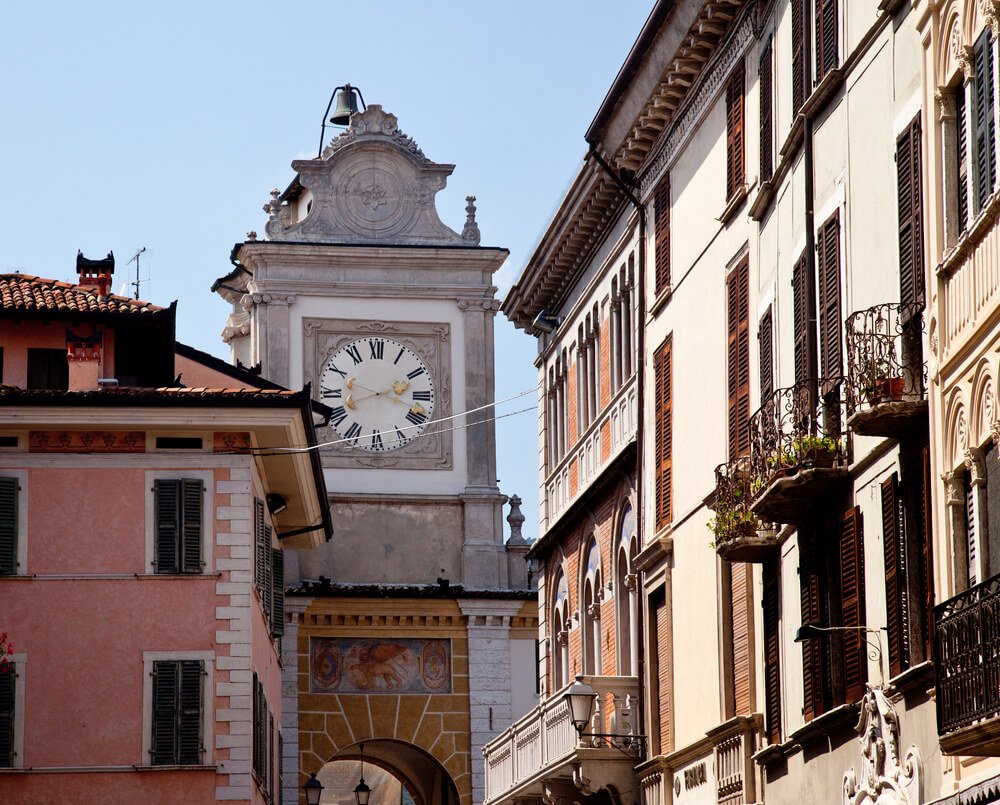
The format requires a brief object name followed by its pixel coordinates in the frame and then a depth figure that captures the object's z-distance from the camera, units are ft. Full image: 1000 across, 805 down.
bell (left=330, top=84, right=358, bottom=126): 185.37
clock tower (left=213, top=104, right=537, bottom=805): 171.22
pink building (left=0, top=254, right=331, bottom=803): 105.40
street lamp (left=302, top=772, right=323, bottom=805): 143.23
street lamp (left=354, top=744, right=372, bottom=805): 152.25
